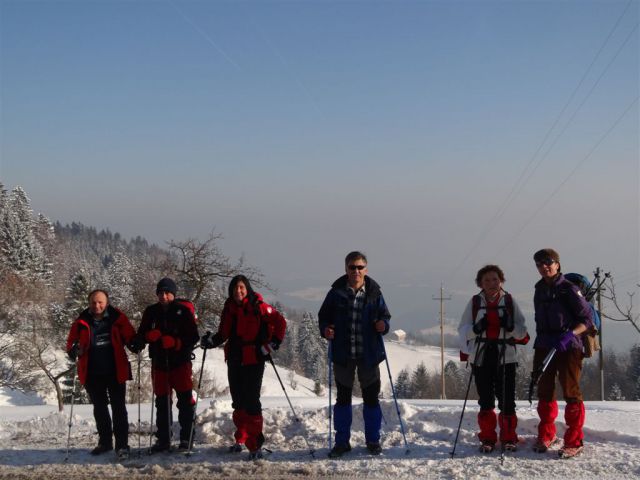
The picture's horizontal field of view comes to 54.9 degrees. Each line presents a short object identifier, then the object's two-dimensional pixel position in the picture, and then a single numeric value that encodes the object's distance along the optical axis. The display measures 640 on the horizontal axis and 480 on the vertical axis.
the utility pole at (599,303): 25.21
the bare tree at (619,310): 23.31
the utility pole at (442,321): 47.12
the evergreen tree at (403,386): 78.75
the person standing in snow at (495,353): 6.89
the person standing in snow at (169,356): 7.38
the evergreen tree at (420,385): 77.12
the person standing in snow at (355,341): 7.10
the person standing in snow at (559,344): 6.68
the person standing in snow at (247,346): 7.17
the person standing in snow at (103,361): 7.37
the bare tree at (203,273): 23.22
